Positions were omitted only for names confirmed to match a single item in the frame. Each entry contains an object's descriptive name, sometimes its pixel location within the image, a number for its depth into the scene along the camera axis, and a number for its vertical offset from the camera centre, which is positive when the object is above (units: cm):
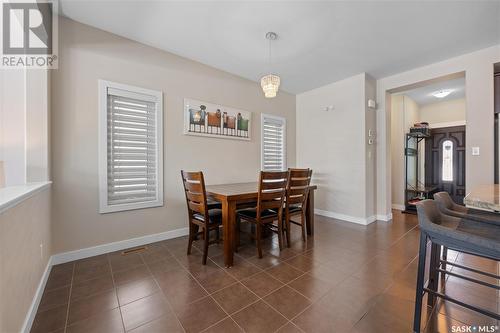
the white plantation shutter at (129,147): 245 +24
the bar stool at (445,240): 105 -43
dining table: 213 -43
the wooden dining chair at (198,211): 216 -52
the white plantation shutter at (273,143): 418 +49
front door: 495 +11
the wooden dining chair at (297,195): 260 -40
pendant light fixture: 257 +107
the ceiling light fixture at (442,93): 440 +159
